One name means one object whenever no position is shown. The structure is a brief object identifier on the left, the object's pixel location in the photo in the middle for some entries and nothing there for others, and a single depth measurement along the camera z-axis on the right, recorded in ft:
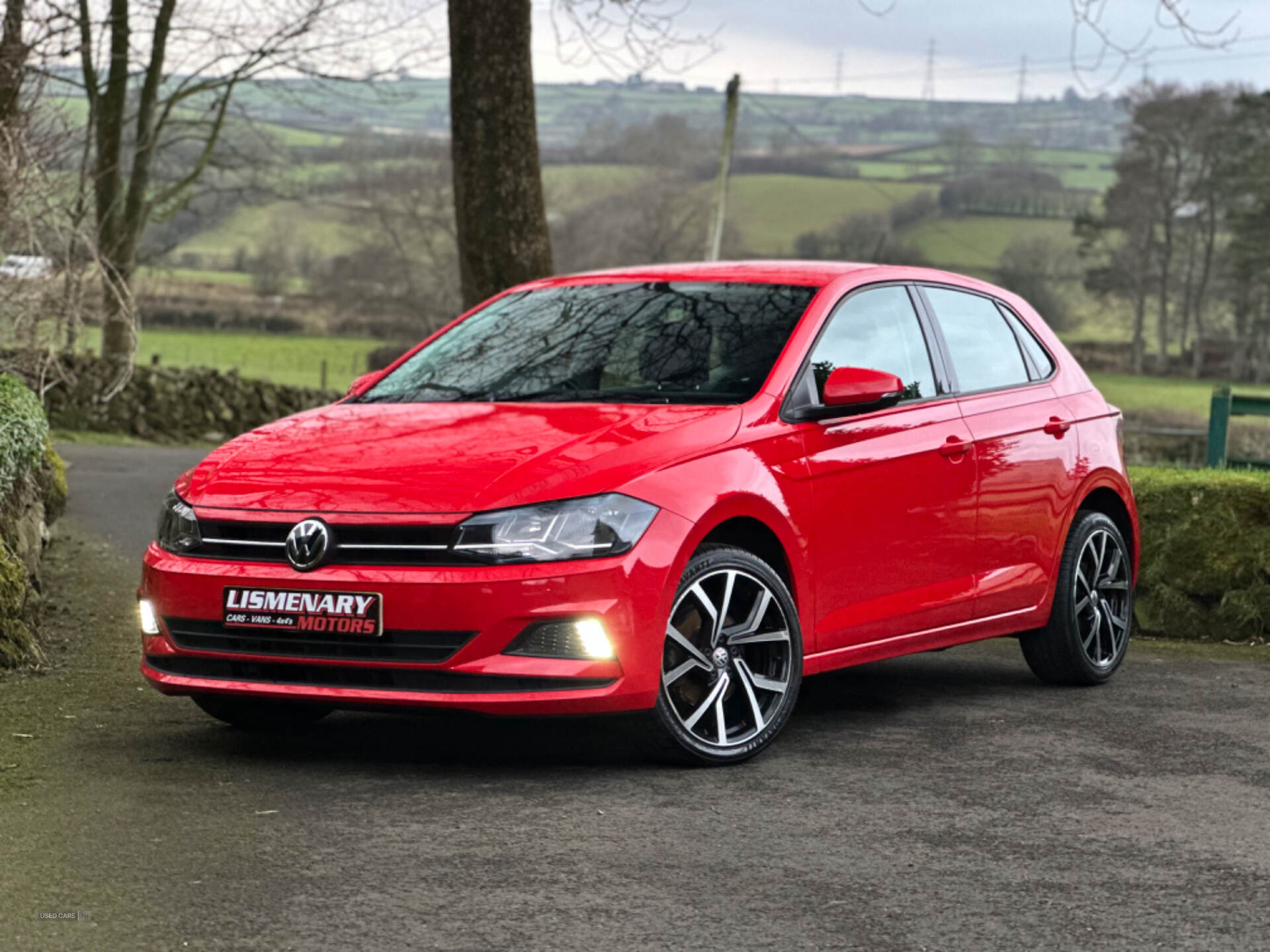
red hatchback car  18.51
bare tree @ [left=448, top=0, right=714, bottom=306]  45.47
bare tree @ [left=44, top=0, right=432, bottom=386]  86.12
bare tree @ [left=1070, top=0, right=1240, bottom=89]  53.42
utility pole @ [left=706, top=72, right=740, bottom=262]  127.03
